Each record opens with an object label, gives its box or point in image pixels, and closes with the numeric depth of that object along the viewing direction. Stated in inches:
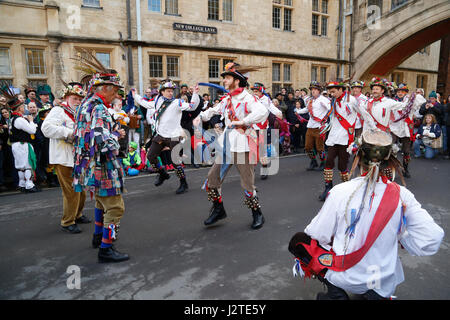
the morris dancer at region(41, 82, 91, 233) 170.6
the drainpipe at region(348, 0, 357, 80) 719.7
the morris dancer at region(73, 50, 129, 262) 133.8
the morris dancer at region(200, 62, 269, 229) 171.0
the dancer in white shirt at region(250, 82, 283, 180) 277.6
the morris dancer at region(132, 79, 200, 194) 253.0
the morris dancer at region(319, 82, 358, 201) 227.3
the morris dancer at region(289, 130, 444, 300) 88.4
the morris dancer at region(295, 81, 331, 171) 304.4
